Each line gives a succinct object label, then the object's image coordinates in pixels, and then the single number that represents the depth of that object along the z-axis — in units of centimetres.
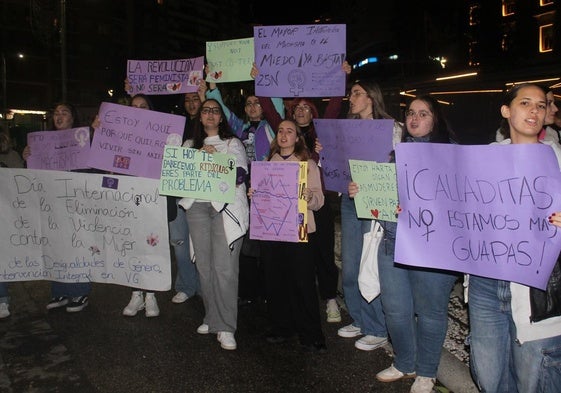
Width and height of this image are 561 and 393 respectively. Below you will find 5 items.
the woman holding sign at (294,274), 409
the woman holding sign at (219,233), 418
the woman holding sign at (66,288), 500
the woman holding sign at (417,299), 324
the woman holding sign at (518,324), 236
